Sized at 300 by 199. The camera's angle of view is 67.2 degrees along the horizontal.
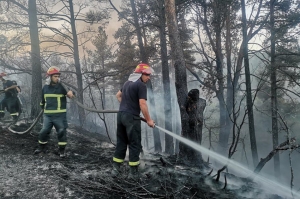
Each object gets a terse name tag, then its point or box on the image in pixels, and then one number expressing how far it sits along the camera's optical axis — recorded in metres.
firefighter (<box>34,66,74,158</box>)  4.98
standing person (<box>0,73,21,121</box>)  8.31
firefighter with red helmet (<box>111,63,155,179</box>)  3.90
